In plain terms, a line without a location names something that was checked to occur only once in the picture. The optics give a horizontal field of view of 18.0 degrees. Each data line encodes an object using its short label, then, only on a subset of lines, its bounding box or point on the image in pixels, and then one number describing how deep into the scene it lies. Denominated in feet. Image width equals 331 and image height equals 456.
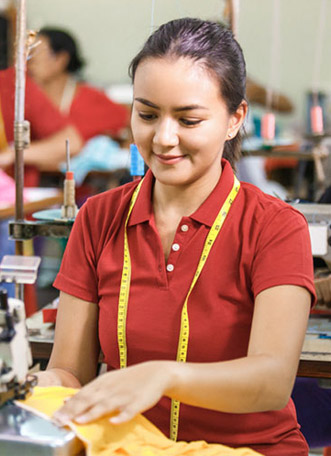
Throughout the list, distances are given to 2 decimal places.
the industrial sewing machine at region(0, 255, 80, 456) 4.16
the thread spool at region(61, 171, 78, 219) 6.67
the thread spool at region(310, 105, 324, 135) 12.73
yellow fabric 4.33
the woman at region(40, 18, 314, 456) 4.86
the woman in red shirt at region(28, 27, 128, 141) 16.05
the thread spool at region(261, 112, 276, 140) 12.75
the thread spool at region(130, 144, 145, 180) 6.38
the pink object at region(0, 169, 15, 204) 10.43
